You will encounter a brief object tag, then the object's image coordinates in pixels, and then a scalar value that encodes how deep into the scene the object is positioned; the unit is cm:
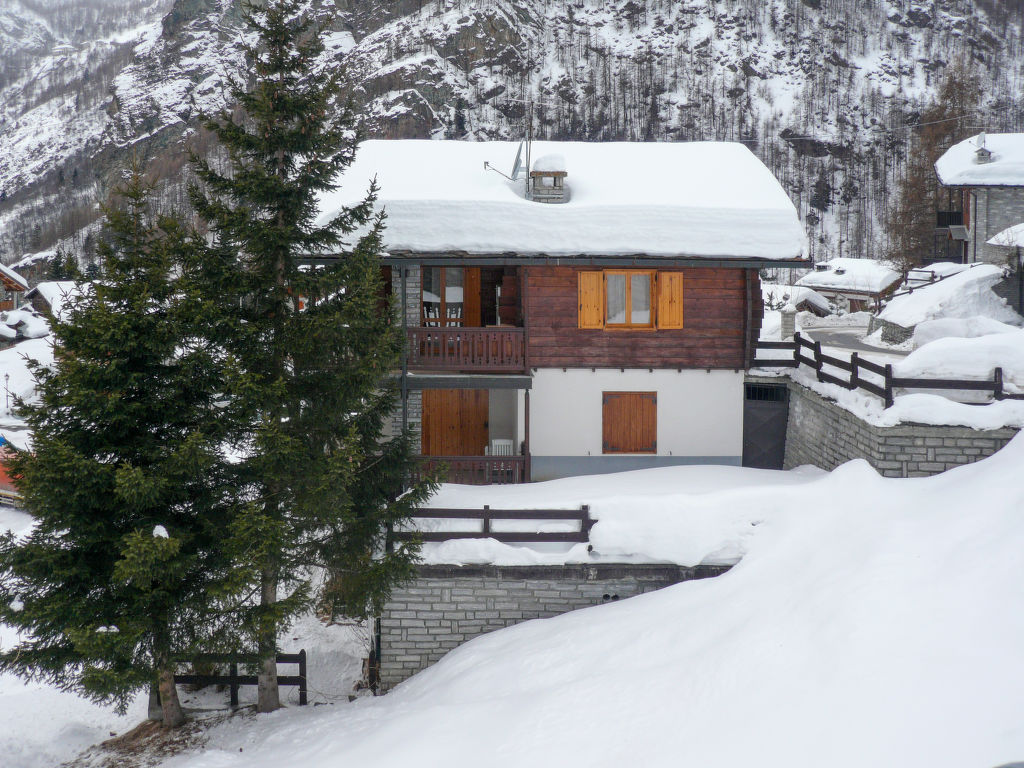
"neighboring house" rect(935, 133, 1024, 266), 3412
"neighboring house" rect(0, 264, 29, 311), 5303
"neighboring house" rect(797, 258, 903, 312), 4838
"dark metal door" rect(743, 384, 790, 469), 1571
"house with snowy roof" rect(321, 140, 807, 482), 1422
